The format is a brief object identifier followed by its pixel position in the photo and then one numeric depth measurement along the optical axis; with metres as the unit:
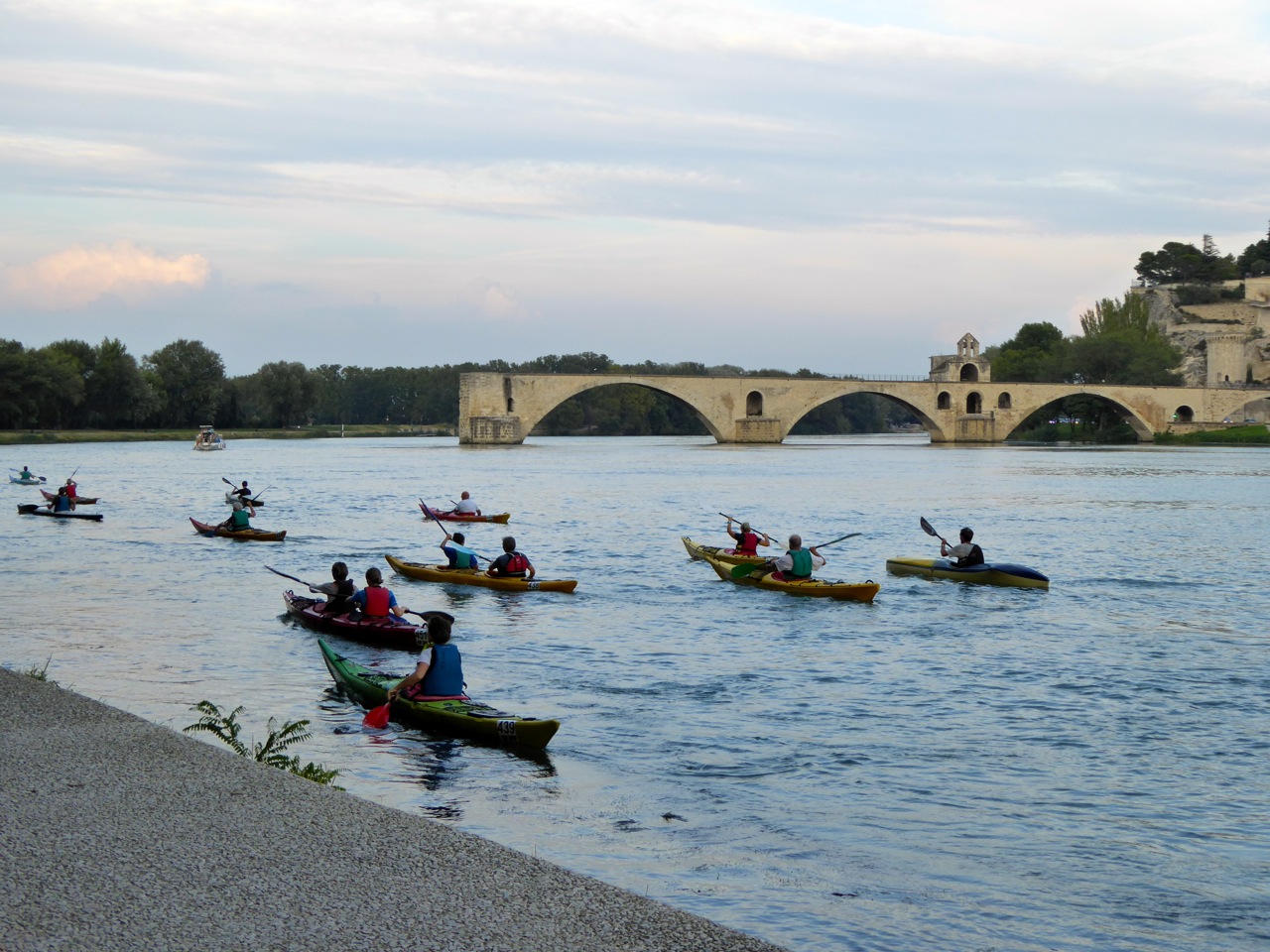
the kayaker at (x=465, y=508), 32.72
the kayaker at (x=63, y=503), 33.31
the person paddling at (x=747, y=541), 22.73
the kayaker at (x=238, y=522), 28.03
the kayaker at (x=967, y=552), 21.25
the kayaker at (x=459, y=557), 20.81
